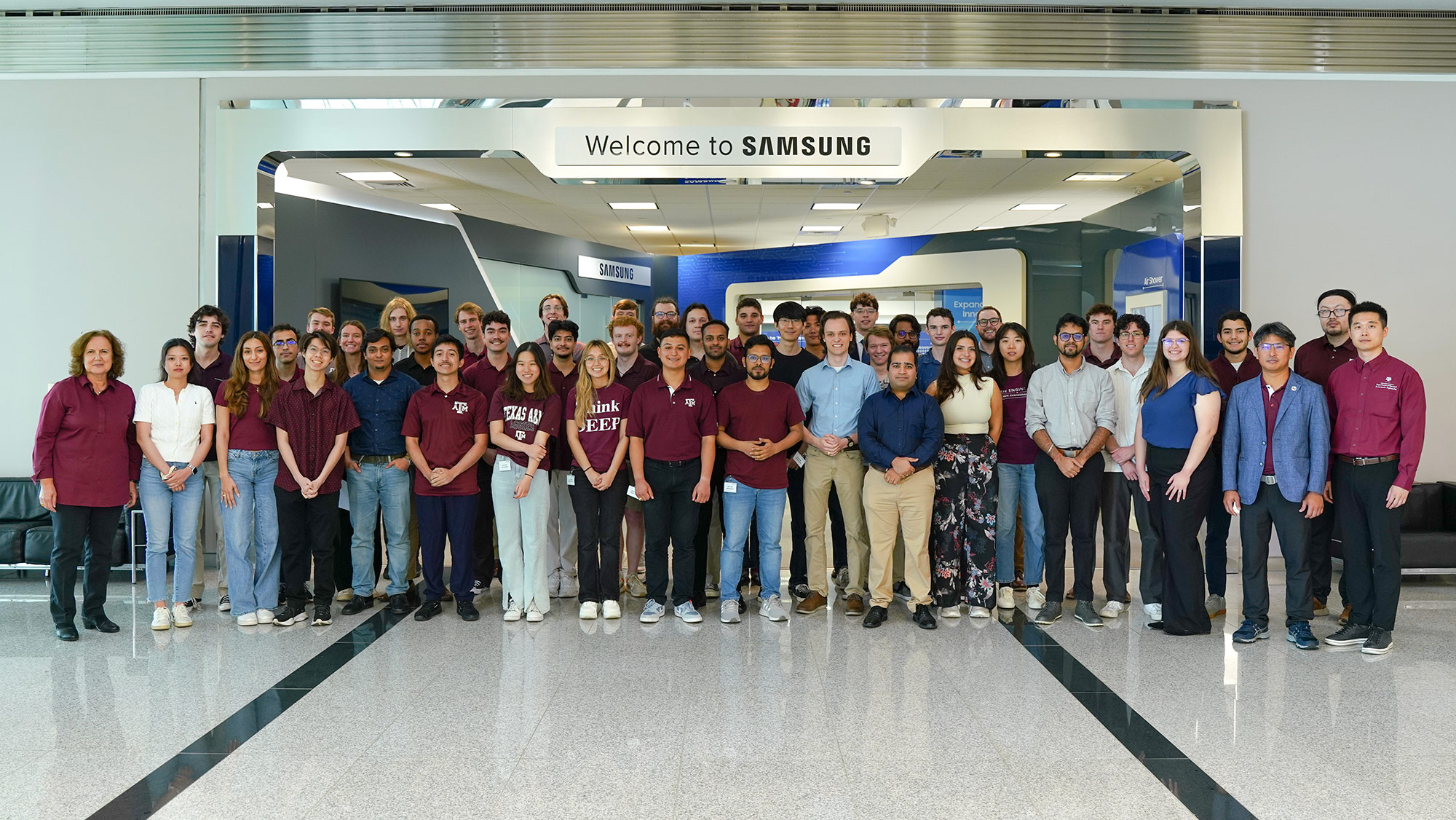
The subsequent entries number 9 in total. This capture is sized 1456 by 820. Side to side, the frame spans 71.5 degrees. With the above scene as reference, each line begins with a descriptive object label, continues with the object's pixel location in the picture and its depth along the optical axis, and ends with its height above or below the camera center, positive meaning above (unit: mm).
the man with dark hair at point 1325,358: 5262 +303
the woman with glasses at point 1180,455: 4891 -197
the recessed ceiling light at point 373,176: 8406 +2017
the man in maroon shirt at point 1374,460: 4637 -213
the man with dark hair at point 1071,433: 5184 -93
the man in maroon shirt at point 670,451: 5188 -182
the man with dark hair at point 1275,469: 4727 -257
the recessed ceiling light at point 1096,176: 8273 +1980
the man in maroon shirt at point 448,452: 5215 -190
